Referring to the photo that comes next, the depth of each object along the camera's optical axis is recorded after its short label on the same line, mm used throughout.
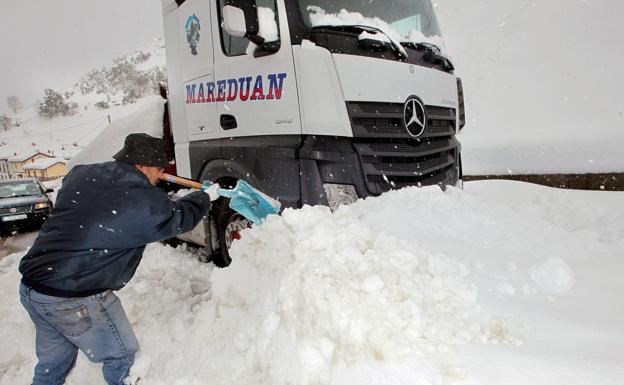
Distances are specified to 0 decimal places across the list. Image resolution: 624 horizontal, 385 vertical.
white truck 2855
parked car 9414
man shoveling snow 2078
